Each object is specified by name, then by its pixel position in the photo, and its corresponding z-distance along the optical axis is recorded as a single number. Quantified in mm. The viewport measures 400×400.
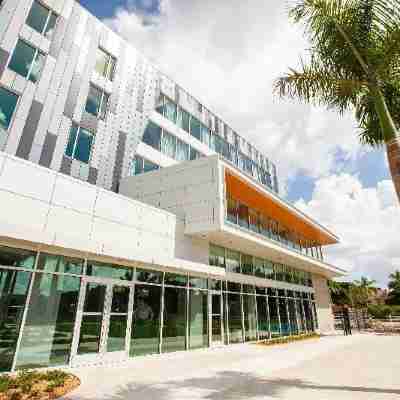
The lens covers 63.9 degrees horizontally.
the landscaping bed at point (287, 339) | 19422
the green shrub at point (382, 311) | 48625
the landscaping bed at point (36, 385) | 6719
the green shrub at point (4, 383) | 6850
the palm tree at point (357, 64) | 7523
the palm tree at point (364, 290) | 63719
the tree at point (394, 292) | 51922
